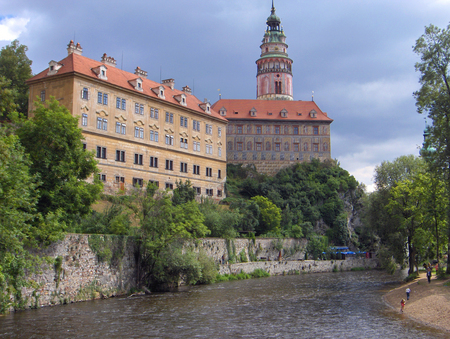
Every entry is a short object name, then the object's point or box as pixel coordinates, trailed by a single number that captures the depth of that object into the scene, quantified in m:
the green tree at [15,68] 55.62
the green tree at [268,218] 61.59
